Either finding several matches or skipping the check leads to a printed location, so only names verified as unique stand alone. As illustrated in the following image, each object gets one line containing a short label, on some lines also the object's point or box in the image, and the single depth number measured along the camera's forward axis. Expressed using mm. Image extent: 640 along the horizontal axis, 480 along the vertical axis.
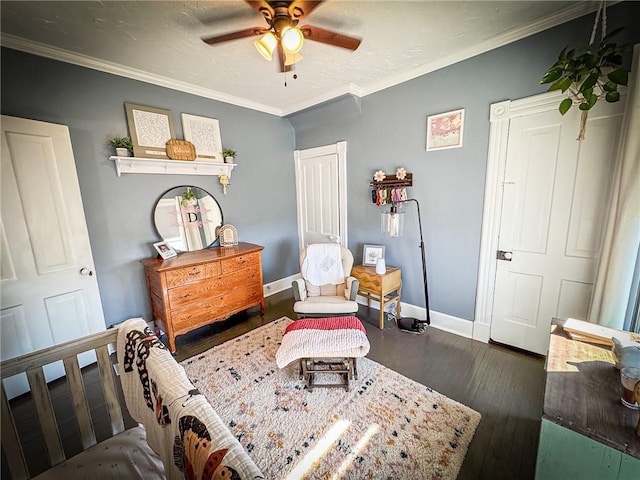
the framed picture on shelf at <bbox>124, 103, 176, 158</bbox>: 2447
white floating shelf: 2412
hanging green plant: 1378
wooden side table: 2719
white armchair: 2547
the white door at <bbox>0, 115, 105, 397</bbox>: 1833
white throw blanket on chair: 2865
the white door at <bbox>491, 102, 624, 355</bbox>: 1839
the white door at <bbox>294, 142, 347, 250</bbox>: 3396
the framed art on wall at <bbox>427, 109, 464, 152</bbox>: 2393
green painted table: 799
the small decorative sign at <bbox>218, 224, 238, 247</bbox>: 3125
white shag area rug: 1392
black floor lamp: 2693
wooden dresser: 2375
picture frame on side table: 3039
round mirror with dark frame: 2734
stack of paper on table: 1254
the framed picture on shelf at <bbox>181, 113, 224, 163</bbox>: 2813
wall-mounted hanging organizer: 2775
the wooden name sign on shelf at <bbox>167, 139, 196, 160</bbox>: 2641
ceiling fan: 1373
